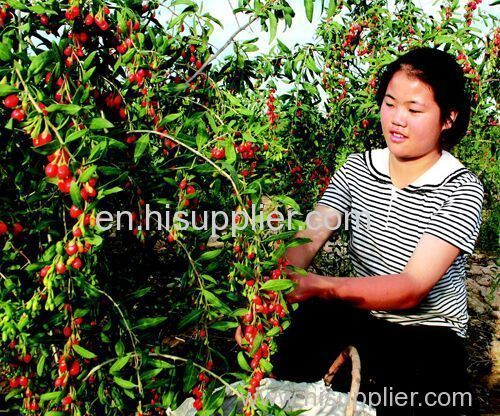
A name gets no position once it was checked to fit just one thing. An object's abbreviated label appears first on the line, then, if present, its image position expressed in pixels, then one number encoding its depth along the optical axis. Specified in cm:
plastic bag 186
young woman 196
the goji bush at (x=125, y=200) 124
